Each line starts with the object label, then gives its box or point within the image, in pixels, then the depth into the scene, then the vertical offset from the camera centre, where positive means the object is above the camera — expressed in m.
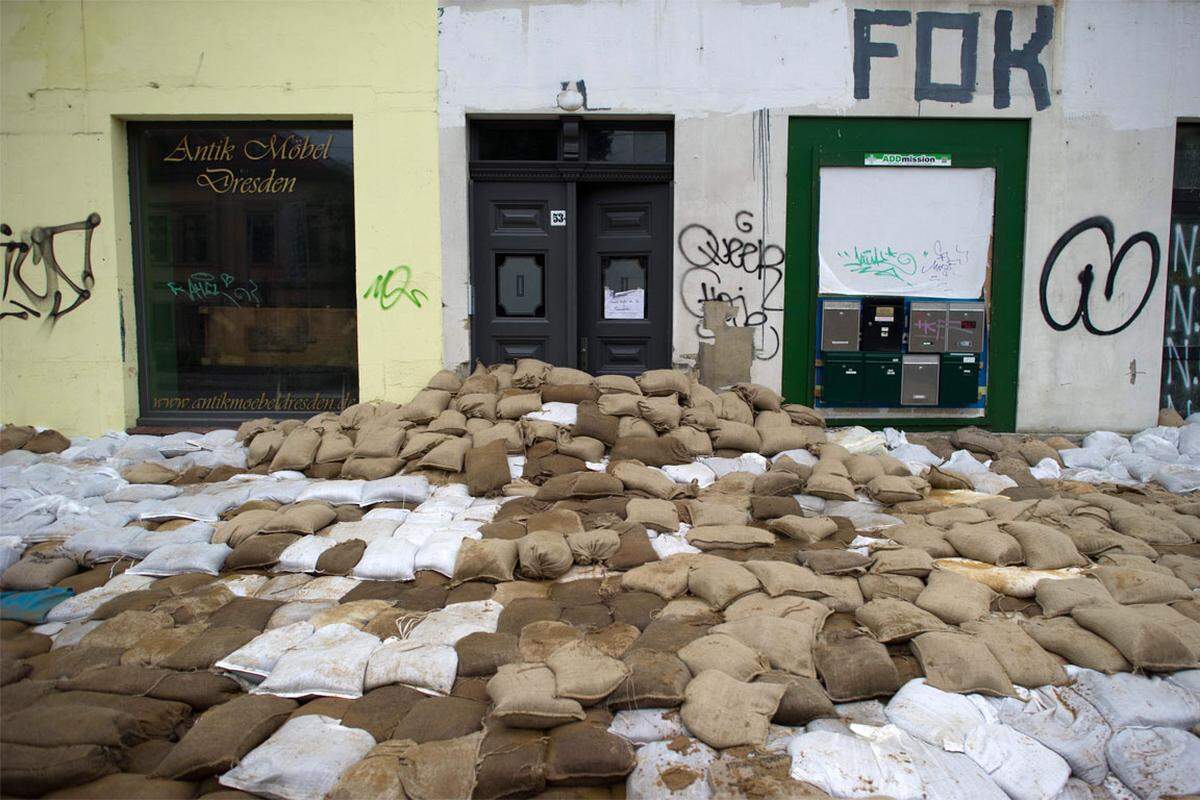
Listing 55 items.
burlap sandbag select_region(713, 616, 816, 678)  3.03 -1.23
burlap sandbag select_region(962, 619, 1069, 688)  3.01 -1.27
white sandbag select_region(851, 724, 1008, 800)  2.45 -1.40
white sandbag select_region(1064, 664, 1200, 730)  2.82 -1.35
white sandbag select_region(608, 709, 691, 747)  2.68 -1.36
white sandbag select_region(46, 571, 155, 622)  3.54 -1.27
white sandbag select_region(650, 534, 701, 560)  4.13 -1.18
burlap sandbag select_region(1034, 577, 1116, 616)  3.43 -1.18
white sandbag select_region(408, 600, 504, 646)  3.19 -1.26
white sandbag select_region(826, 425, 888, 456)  6.15 -0.94
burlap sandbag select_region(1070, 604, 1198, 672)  3.04 -1.22
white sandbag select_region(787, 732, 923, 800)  2.43 -1.37
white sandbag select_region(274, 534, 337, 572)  4.04 -1.20
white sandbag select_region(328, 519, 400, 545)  4.22 -1.13
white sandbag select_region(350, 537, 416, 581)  3.91 -1.19
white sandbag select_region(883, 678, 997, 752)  2.69 -1.35
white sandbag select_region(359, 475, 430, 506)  4.86 -1.05
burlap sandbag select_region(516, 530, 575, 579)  3.88 -1.15
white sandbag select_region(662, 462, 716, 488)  5.23 -1.02
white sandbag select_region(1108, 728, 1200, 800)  2.60 -1.44
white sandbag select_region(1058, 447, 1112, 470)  6.11 -1.06
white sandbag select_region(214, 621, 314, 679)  3.00 -1.26
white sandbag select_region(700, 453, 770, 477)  5.43 -1.00
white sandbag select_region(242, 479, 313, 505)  4.86 -1.06
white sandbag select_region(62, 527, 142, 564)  4.11 -1.17
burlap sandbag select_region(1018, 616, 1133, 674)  3.06 -1.26
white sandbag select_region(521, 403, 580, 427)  5.75 -0.70
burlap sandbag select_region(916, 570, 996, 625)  3.37 -1.19
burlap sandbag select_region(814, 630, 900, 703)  2.93 -1.28
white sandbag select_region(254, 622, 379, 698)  2.86 -1.26
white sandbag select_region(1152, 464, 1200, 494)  5.45 -1.08
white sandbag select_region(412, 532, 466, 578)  3.90 -1.15
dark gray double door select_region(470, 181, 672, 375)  7.29 +0.39
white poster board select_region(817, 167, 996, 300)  7.15 +0.78
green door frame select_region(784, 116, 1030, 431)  7.09 +0.92
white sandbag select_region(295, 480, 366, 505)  4.84 -1.06
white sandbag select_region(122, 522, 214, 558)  4.14 -1.16
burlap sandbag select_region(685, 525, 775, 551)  4.17 -1.14
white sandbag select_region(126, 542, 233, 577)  3.99 -1.21
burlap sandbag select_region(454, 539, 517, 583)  3.84 -1.17
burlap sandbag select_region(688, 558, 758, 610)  3.53 -1.17
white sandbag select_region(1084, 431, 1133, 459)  6.36 -1.00
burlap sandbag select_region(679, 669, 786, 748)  2.62 -1.30
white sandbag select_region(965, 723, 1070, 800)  2.55 -1.42
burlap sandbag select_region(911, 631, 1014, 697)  2.92 -1.27
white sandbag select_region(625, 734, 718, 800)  2.42 -1.38
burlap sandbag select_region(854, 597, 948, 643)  3.23 -1.22
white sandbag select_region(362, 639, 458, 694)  2.90 -1.27
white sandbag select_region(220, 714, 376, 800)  2.38 -1.33
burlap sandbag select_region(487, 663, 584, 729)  2.63 -1.26
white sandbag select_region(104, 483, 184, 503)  4.94 -1.10
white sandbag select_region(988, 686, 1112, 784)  2.69 -1.40
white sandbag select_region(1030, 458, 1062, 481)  5.89 -1.12
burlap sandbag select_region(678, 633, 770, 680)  2.91 -1.24
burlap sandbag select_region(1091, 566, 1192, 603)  3.50 -1.17
